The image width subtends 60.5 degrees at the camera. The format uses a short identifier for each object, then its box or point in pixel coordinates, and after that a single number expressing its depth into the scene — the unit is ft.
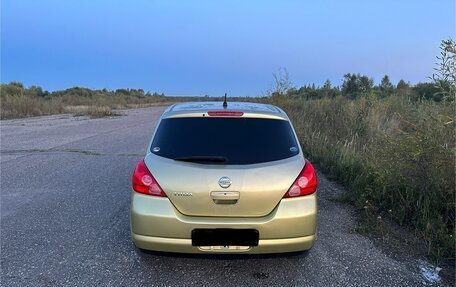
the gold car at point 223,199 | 11.14
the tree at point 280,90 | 53.63
